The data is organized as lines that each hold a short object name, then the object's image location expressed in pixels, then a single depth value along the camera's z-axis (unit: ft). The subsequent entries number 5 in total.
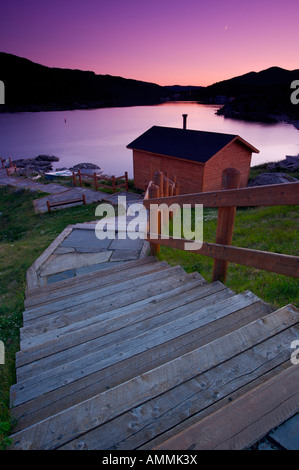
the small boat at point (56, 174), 101.30
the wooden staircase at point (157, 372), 4.46
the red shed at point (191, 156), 58.39
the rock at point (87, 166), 151.80
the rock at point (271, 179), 58.92
